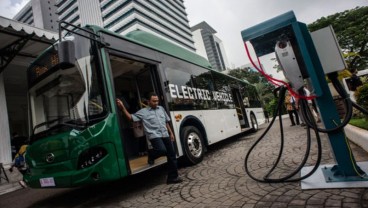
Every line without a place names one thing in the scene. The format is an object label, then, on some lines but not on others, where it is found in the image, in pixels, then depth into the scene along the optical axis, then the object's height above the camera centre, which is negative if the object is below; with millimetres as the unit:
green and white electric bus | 3504 +865
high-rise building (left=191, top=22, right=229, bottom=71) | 126500 +46982
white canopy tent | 8447 +5186
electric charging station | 2805 +493
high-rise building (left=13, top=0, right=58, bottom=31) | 88188 +60557
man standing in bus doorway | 4172 +185
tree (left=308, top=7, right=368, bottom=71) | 28781 +8786
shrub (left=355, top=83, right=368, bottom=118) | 4977 +32
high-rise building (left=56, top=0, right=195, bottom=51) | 71438 +44300
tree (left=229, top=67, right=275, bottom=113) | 34128 +6678
